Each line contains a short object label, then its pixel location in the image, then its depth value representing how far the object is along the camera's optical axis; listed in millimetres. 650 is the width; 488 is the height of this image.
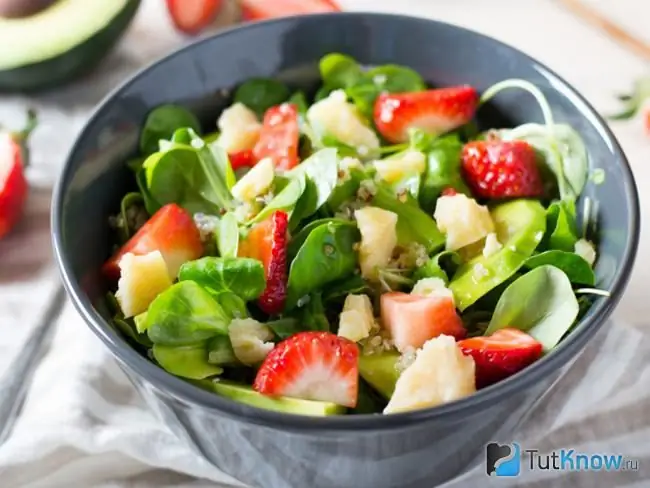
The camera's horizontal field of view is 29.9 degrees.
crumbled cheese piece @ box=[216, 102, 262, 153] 436
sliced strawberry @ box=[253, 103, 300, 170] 417
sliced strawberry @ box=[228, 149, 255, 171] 429
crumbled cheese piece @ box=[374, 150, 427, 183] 414
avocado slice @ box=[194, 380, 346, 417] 339
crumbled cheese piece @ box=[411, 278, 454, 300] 374
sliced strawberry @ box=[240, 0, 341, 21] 568
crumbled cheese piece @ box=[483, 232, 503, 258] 386
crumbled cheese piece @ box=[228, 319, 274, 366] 361
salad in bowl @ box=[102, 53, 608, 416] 355
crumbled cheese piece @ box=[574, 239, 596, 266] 388
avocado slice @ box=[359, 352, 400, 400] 360
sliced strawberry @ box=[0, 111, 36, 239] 470
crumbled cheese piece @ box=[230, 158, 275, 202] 398
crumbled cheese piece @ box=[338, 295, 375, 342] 363
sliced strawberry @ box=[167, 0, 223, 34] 566
